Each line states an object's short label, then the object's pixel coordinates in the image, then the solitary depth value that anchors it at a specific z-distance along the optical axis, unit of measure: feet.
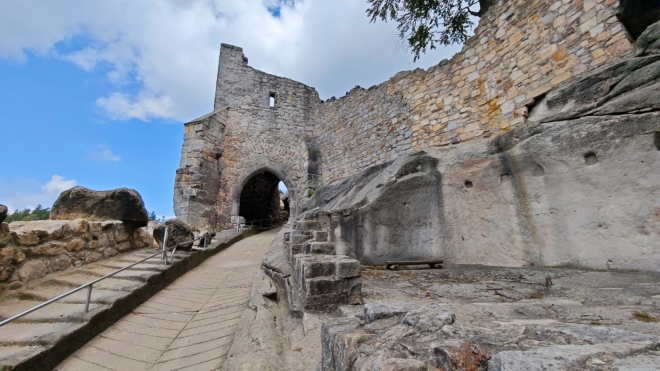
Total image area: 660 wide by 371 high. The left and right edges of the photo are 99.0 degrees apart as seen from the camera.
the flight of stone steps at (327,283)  7.73
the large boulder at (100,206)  14.07
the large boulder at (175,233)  17.10
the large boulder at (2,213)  9.42
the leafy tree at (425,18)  27.94
